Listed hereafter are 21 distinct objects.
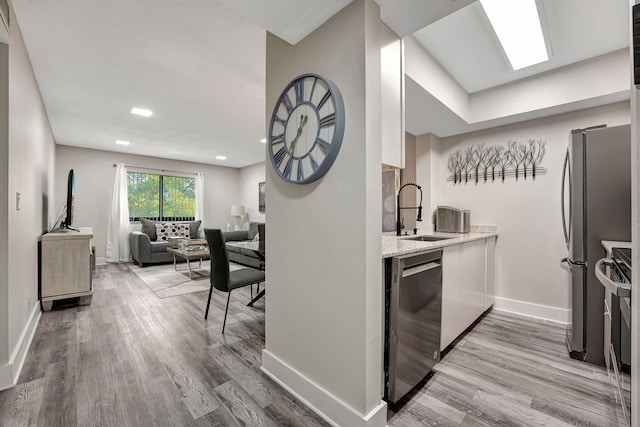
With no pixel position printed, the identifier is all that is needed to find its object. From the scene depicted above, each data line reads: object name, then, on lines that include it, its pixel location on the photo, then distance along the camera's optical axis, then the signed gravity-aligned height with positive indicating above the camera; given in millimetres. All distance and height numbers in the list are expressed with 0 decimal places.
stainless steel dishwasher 1476 -613
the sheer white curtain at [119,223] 5727 -205
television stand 2908 -599
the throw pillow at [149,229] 5848 -334
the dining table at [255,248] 2901 -437
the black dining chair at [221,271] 2445 -533
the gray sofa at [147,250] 5188 -700
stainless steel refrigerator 1904 +16
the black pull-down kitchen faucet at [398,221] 2779 -63
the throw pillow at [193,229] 6407 -360
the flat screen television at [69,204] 3294 +114
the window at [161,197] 6270 +417
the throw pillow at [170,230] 5926 -374
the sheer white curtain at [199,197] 7016 +441
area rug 3723 -1037
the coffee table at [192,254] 4418 -660
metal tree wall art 2945 +639
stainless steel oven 1021 -609
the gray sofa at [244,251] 4904 -677
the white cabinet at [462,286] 2010 -607
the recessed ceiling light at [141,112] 3482 +1345
